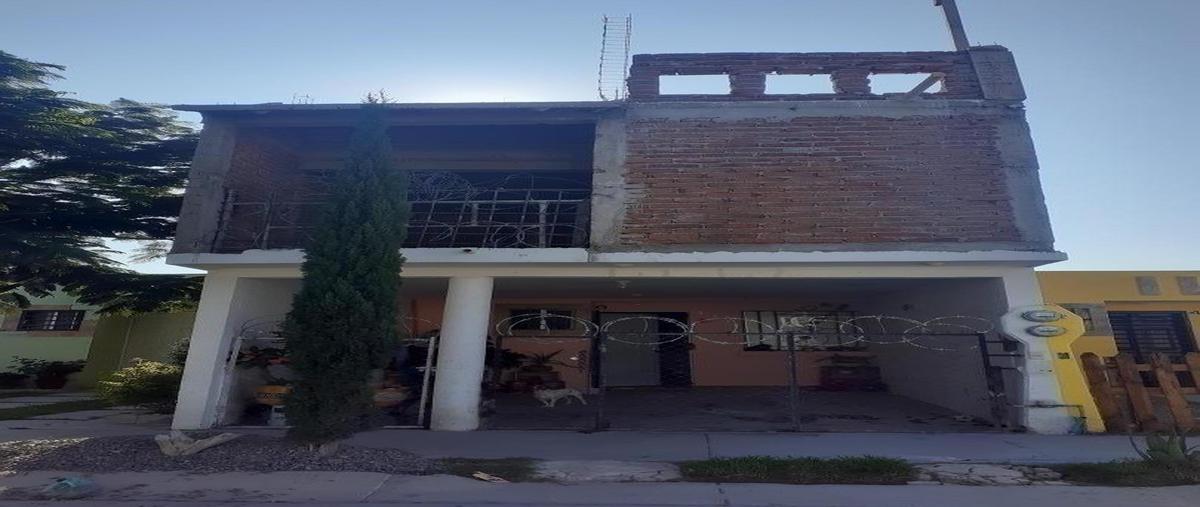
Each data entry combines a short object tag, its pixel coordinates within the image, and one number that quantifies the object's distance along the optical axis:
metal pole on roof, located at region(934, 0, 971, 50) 9.68
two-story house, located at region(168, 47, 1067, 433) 8.12
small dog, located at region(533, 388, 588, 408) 10.17
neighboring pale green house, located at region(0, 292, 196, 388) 16.67
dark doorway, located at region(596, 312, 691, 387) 13.76
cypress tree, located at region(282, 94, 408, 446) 5.99
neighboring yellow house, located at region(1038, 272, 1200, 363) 12.74
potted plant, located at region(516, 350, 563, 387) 12.99
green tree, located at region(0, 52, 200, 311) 10.73
